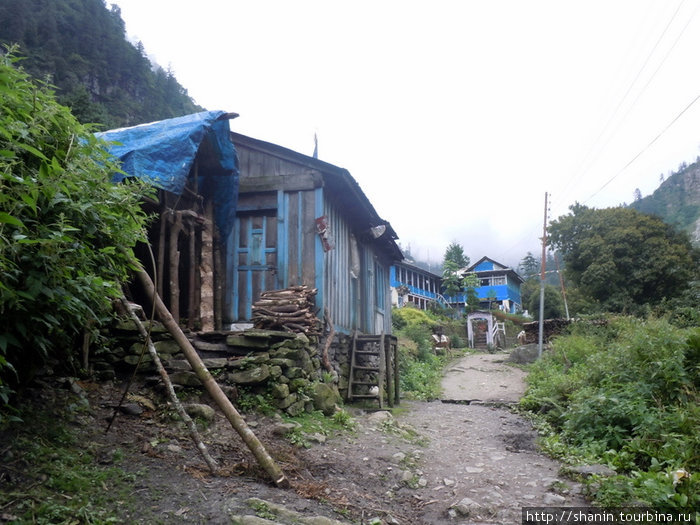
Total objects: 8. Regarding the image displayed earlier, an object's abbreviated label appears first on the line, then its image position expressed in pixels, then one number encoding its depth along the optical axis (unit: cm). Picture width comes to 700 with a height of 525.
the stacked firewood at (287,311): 718
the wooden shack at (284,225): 832
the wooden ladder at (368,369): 922
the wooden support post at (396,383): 1053
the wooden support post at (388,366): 992
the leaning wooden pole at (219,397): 375
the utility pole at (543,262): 1919
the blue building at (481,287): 4419
